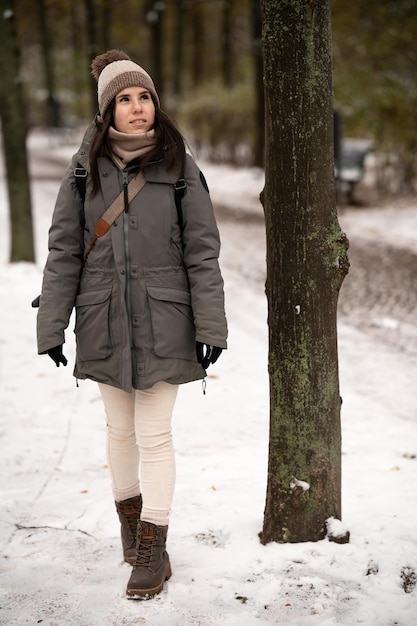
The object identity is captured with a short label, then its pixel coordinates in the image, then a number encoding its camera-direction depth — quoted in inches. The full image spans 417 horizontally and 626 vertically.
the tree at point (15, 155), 342.3
